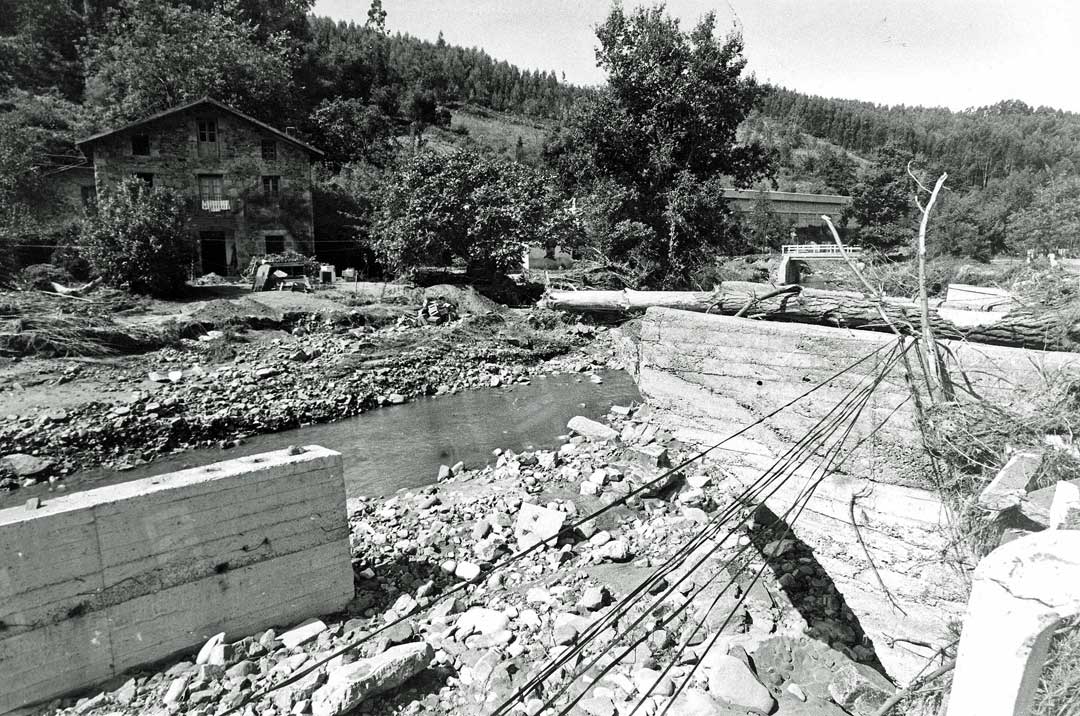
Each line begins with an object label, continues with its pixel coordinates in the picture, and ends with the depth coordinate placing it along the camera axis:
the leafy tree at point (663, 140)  19.84
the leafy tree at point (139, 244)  18.67
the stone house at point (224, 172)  24.12
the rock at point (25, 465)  10.12
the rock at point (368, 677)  3.87
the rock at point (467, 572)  5.66
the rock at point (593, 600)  5.08
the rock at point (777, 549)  5.50
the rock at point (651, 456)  8.02
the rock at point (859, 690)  4.06
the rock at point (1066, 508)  2.47
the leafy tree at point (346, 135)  34.78
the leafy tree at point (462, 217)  22.88
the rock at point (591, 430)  10.18
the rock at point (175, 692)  4.07
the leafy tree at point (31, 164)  21.81
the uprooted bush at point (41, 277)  18.36
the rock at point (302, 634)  4.66
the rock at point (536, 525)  6.25
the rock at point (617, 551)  5.84
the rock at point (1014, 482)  3.08
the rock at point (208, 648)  4.41
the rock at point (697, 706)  3.96
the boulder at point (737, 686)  4.04
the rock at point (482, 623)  4.85
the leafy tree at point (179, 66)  28.30
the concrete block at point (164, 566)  4.02
